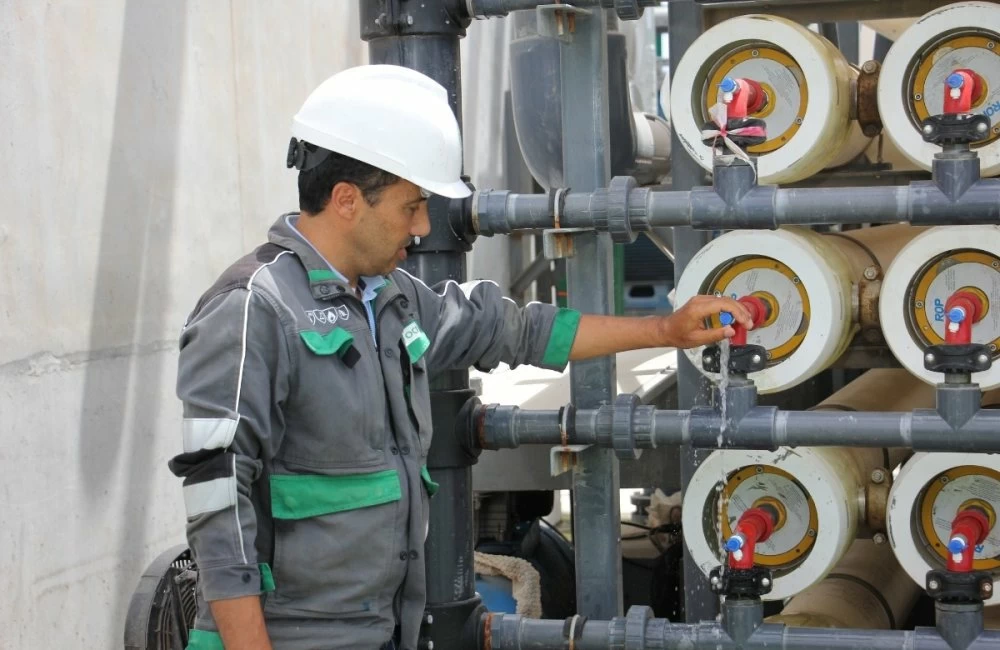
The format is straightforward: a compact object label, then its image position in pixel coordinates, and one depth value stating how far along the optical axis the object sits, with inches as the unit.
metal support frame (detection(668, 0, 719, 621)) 100.3
